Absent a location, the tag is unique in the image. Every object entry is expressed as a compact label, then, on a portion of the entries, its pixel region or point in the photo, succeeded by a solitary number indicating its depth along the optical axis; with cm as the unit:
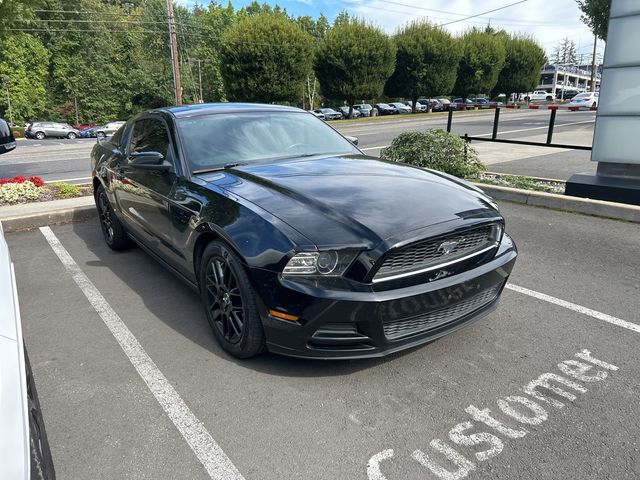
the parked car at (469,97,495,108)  5575
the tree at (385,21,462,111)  4003
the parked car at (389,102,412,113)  5291
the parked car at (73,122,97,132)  4299
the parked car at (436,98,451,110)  5224
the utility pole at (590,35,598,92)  7150
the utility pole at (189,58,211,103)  6237
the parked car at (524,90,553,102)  6974
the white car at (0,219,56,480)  128
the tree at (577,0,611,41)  2934
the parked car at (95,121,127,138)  3628
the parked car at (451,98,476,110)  5005
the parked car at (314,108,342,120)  4601
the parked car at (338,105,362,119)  4922
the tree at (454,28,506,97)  4503
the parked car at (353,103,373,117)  5009
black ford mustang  263
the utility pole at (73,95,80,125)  5172
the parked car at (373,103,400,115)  5250
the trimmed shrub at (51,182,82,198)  785
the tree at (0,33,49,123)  4712
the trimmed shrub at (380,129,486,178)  848
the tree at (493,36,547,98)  5047
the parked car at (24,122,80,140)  3812
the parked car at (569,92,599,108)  3592
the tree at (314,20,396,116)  3531
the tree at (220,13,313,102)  3133
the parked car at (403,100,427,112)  5461
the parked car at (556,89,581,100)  8888
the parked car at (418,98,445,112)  5220
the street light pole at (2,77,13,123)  4554
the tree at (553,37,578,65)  15865
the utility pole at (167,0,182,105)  2906
